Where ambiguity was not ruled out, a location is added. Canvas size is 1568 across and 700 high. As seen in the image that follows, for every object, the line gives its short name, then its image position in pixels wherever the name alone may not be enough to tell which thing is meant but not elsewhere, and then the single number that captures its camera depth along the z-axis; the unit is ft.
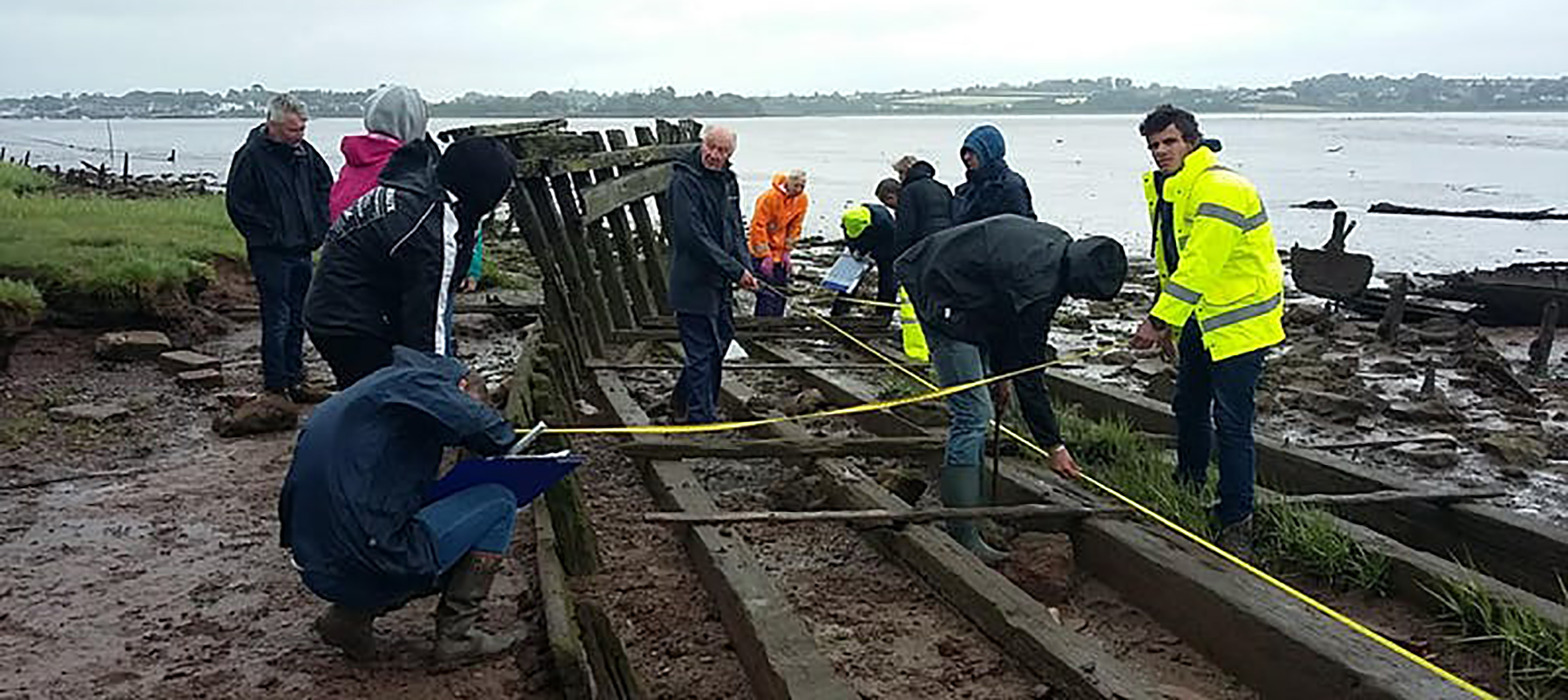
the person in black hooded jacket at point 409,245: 16.70
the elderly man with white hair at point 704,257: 25.81
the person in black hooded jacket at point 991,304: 18.06
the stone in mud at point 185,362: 31.71
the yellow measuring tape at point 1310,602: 14.09
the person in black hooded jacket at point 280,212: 27.37
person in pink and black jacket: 18.17
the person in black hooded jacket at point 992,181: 28.09
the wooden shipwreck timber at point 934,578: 15.46
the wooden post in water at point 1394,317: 51.98
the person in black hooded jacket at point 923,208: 34.96
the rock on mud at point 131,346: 32.14
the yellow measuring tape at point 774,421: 18.17
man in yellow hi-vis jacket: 18.98
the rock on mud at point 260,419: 26.43
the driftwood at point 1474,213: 59.36
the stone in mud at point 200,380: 30.60
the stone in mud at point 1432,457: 31.37
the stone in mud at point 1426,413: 37.04
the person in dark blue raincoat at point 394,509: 13.55
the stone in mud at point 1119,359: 44.70
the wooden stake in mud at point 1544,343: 46.11
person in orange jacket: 41.52
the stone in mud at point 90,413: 26.99
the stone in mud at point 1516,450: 32.22
